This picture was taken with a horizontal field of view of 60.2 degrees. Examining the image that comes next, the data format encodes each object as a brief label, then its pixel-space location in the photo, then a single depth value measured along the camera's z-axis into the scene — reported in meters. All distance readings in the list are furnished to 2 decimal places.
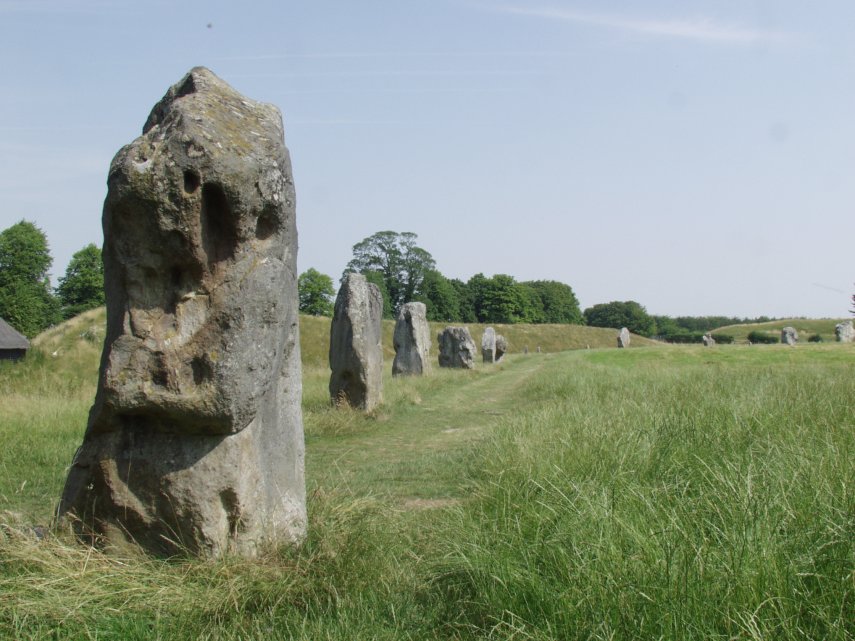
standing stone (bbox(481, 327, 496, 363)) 33.97
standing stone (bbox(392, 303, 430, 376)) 21.41
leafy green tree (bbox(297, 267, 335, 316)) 84.44
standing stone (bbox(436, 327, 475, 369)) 26.77
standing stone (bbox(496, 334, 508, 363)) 35.75
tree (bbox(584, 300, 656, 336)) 109.50
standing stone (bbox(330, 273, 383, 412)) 11.83
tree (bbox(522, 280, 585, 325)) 108.19
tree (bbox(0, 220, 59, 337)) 51.62
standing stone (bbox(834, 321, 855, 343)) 42.78
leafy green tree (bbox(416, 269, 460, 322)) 89.00
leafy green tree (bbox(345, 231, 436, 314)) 90.12
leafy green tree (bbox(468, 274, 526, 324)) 93.62
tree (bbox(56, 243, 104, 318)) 59.19
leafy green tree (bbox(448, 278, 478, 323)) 95.25
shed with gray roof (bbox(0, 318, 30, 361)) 35.84
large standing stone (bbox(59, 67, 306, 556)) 3.67
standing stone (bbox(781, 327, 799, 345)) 44.13
